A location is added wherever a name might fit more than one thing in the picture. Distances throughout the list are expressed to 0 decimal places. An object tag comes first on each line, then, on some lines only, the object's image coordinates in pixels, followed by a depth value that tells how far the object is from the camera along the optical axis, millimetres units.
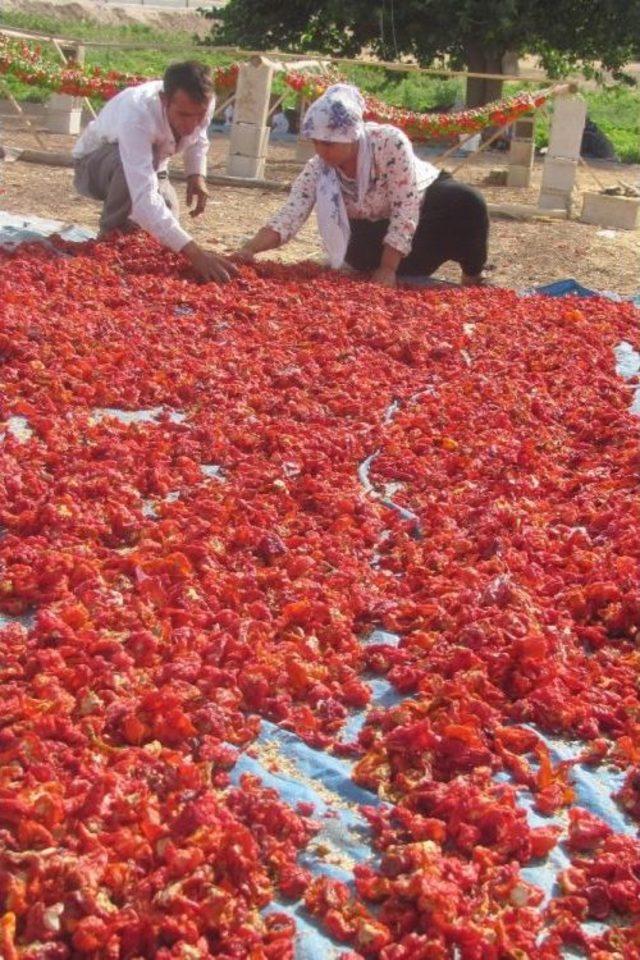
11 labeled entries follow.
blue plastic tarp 2320
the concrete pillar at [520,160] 14945
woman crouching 6824
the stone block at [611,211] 11422
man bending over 6824
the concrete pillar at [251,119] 12636
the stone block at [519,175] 14961
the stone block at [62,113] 15859
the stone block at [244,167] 12695
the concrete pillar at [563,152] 12438
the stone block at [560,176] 12422
